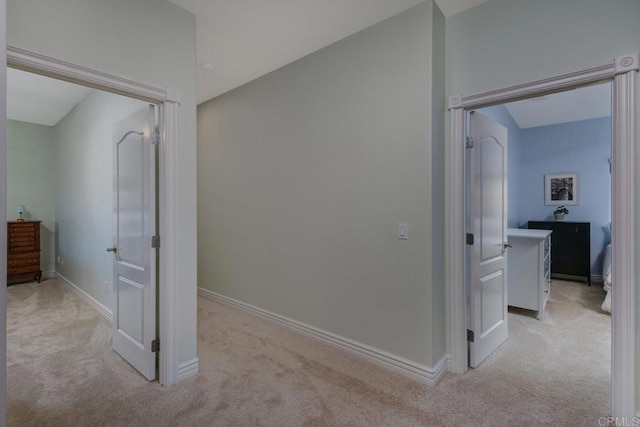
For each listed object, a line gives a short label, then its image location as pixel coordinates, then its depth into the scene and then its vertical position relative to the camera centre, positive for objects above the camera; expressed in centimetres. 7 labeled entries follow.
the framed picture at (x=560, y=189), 551 +38
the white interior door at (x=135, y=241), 218 -22
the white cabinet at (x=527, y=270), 342 -67
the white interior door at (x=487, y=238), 239 -23
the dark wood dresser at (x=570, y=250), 509 -65
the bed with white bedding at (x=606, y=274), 354 -83
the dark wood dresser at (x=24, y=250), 471 -57
